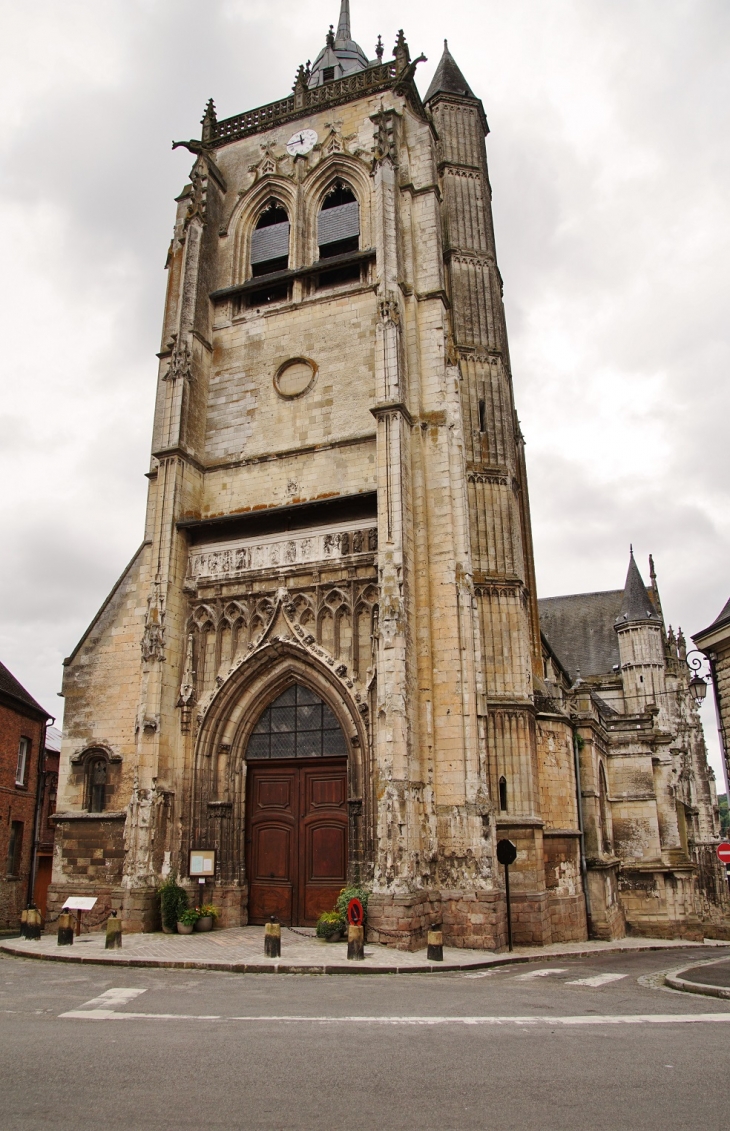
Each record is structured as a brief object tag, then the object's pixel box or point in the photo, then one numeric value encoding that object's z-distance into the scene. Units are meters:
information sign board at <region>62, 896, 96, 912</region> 13.30
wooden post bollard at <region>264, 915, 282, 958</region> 11.60
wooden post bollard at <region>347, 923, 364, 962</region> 11.52
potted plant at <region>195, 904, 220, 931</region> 14.78
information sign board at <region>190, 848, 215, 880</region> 15.50
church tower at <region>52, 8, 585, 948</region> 14.73
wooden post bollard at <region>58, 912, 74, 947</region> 13.20
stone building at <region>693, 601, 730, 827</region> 13.71
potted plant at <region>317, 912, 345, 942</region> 13.49
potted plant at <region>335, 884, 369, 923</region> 13.52
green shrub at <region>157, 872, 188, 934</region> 14.64
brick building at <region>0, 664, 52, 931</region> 22.98
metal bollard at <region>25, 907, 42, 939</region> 14.18
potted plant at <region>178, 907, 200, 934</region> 14.50
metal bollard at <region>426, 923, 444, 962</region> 11.88
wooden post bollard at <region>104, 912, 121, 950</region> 12.63
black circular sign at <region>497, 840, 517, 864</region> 13.84
